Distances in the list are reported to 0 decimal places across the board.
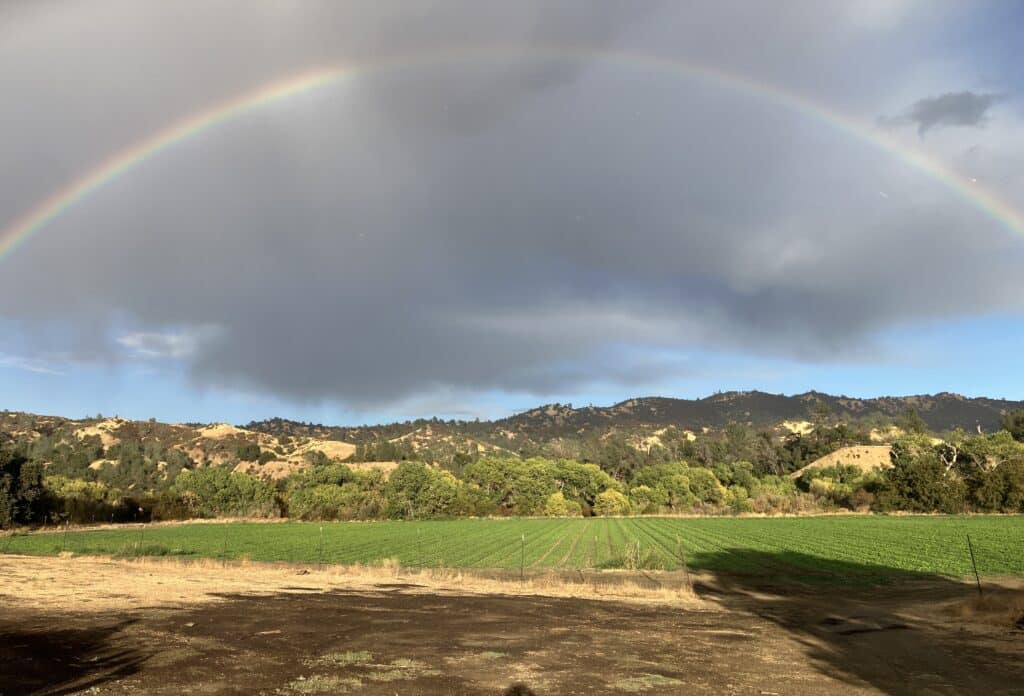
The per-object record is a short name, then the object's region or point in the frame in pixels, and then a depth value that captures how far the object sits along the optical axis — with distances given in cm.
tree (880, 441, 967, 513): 9069
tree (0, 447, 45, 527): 7438
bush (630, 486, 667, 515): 12200
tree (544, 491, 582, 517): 11575
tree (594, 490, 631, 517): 11925
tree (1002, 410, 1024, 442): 14106
